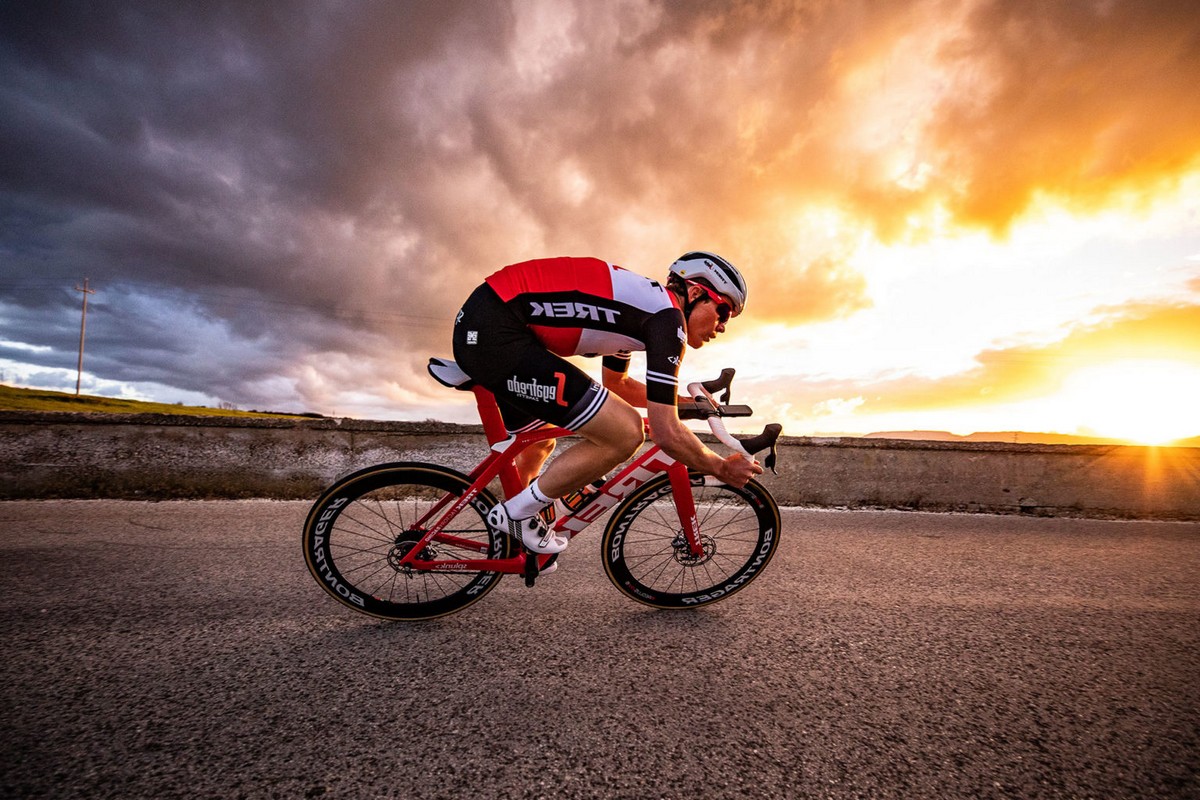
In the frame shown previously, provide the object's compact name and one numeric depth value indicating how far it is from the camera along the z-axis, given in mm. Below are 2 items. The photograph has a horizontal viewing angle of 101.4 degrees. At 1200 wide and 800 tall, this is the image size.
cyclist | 2275
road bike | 2422
